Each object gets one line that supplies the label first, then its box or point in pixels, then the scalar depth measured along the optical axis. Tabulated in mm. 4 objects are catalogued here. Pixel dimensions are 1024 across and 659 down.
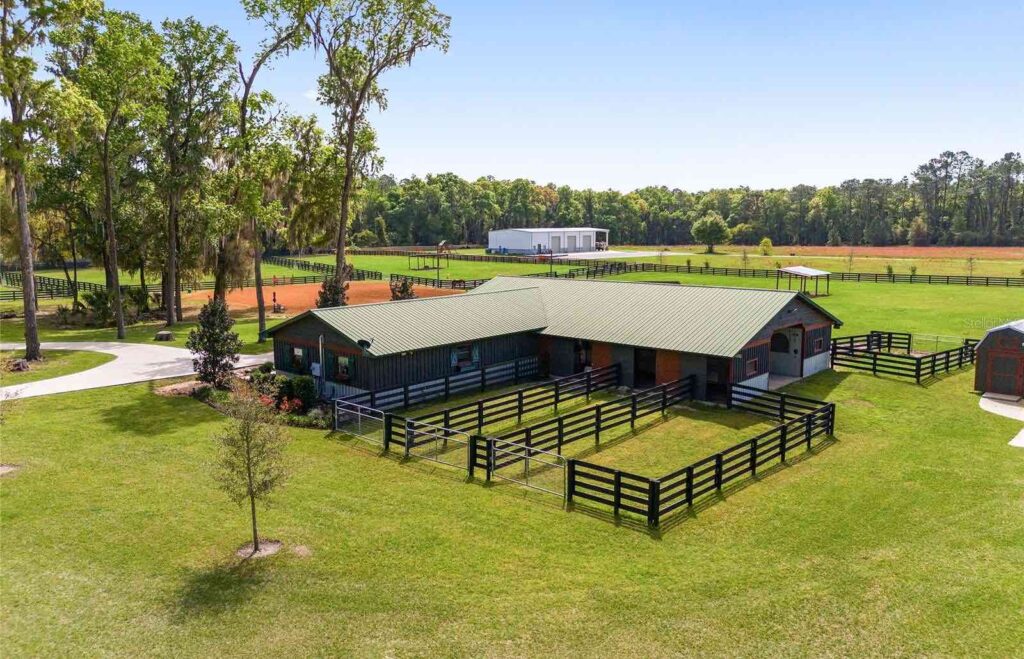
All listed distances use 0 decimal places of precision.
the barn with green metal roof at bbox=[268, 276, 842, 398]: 27297
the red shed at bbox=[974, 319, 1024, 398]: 27938
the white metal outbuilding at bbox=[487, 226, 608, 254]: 115750
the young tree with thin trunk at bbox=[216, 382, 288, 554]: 14625
